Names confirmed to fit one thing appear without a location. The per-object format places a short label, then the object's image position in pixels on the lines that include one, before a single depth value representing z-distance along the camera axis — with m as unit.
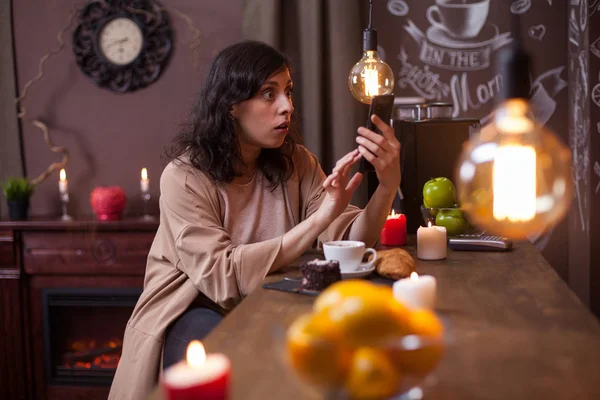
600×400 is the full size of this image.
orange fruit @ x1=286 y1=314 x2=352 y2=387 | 0.69
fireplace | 3.23
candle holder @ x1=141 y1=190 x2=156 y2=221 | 3.37
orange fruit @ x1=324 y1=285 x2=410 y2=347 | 0.71
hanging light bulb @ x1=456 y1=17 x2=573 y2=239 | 1.07
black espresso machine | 2.43
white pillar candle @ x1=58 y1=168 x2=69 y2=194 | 3.41
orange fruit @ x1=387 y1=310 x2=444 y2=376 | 0.71
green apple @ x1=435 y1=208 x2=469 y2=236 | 2.12
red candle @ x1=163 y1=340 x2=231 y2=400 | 0.73
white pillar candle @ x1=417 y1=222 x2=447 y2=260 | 1.81
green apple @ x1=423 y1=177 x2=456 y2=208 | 2.17
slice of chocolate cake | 1.44
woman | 1.78
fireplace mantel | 3.18
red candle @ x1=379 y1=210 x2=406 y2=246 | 2.10
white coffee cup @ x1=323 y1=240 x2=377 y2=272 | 1.60
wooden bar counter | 0.90
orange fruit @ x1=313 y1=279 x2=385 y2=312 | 0.78
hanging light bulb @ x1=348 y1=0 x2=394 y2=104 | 2.07
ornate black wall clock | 3.53
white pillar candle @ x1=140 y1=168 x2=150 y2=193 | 3.33
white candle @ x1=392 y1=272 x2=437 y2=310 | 1.23
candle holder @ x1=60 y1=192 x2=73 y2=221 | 3.43
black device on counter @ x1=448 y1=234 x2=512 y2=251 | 1.91
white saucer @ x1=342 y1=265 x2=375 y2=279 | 1.58
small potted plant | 3.31
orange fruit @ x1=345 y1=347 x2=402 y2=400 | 0.69
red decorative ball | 3.27
